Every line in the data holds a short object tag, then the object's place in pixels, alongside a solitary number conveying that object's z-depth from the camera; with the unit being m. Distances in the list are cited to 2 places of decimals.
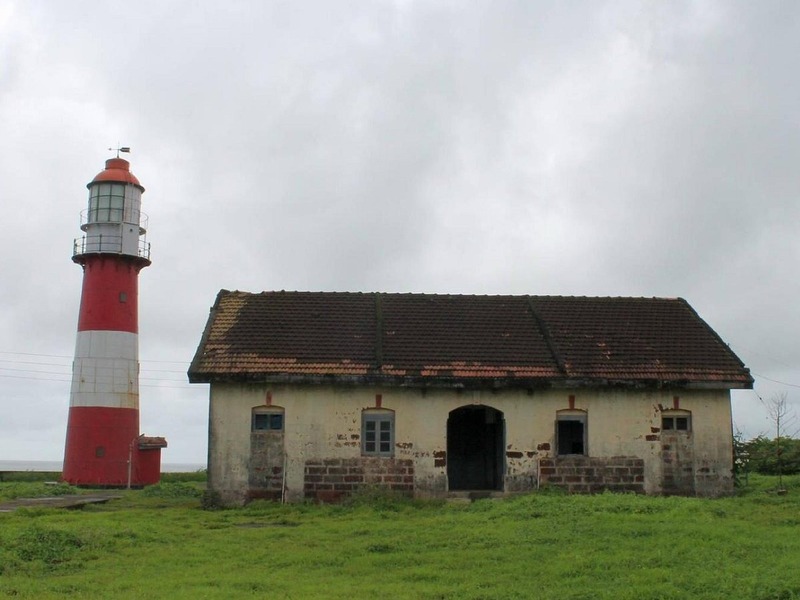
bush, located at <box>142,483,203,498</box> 22.39
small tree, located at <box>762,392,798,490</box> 22.05
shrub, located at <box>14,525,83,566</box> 11.95
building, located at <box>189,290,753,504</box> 18.38
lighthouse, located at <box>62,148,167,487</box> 26.66
